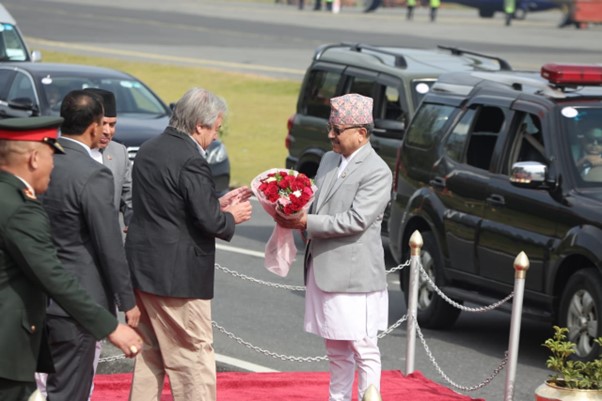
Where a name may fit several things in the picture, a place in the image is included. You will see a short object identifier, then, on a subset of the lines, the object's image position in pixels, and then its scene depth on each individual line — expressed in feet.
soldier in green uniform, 26.80
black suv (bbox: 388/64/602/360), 50.32
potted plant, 38.27
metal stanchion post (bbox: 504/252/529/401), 43.09
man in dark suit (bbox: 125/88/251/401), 35.84
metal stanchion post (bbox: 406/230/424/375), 47.98
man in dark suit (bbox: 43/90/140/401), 32.41
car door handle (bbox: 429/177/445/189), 58.58
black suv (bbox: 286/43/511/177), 75.32
